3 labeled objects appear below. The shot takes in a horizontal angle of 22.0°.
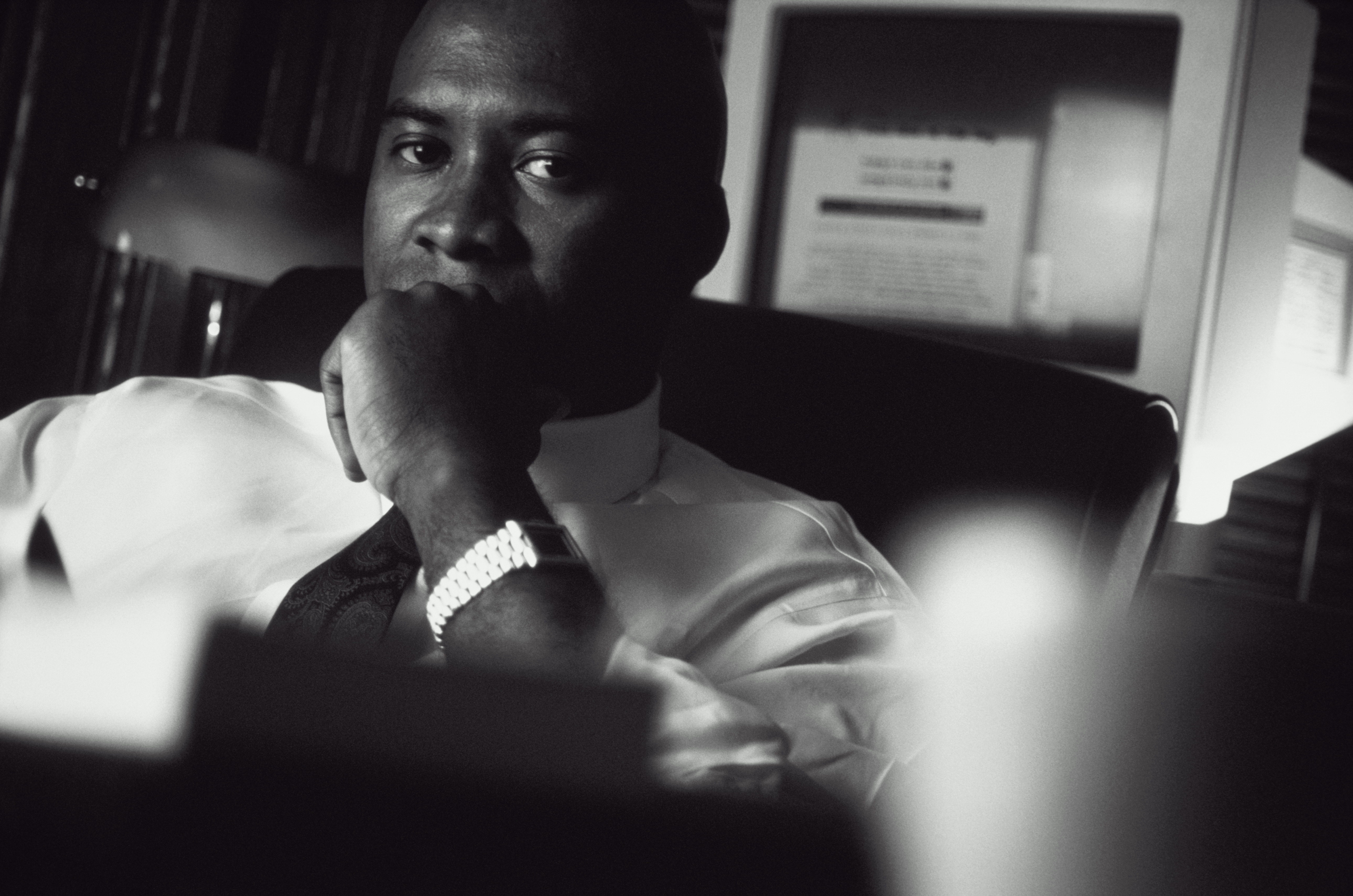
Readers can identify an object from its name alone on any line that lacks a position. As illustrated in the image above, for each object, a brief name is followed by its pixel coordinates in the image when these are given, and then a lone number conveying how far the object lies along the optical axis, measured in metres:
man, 1.53
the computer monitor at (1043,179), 2.05
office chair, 1.67
